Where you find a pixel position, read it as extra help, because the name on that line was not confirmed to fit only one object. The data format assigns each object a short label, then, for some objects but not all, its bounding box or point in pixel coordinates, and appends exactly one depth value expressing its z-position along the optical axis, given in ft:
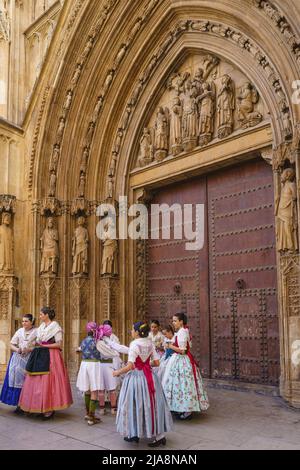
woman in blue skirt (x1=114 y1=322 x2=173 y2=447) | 16.07
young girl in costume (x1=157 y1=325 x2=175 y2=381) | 22.00
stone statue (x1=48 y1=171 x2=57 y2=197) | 35.81
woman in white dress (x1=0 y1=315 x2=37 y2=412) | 22.53
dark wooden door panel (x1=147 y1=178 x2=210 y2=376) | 30.91
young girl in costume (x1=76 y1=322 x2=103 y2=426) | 20.03
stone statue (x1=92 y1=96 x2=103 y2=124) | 35.91
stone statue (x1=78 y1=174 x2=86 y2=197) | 35.83
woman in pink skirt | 21.02
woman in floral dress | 20.29
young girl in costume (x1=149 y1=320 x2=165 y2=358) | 24.54
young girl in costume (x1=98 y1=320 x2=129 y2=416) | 20.26
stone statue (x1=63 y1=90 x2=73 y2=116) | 35.70
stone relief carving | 28.84
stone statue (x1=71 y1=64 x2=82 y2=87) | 35.22
